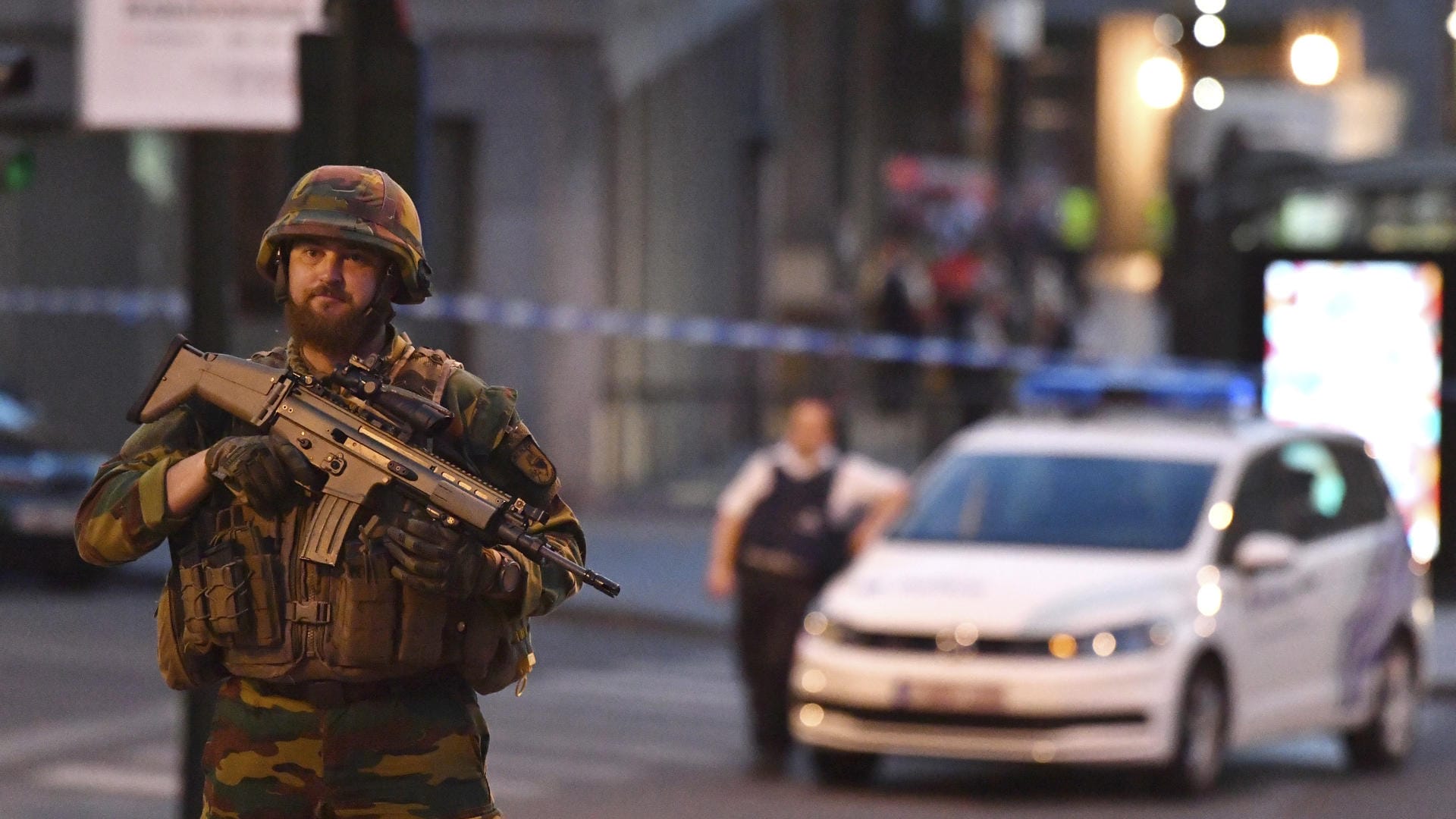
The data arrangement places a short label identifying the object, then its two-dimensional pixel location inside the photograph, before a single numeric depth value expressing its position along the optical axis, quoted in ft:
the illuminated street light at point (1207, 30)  81.41
